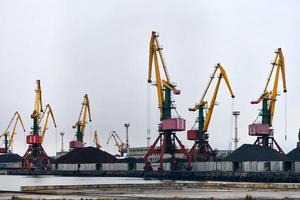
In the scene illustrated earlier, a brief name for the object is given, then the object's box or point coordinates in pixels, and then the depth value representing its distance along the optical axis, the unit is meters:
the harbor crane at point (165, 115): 171.38
